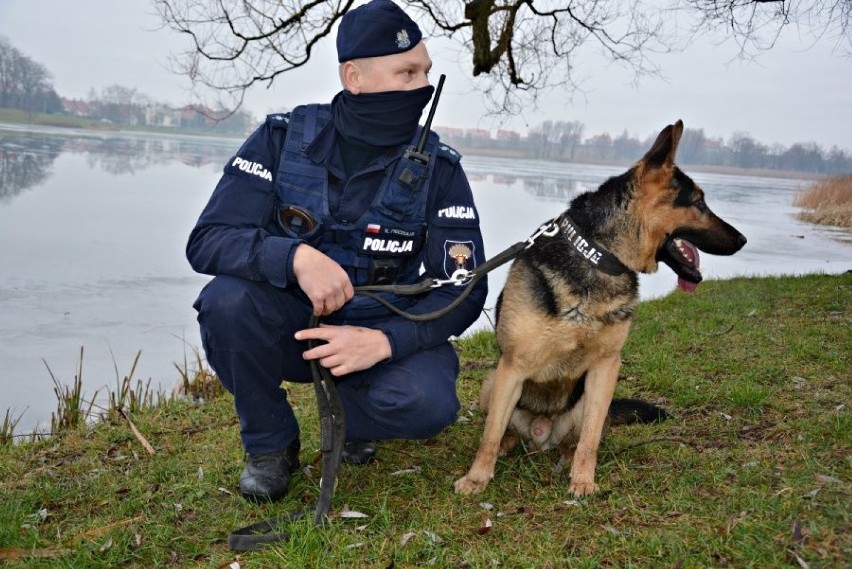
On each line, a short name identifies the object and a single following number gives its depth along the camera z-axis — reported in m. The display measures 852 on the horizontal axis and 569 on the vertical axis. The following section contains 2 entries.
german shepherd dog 3.23
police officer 3.02
